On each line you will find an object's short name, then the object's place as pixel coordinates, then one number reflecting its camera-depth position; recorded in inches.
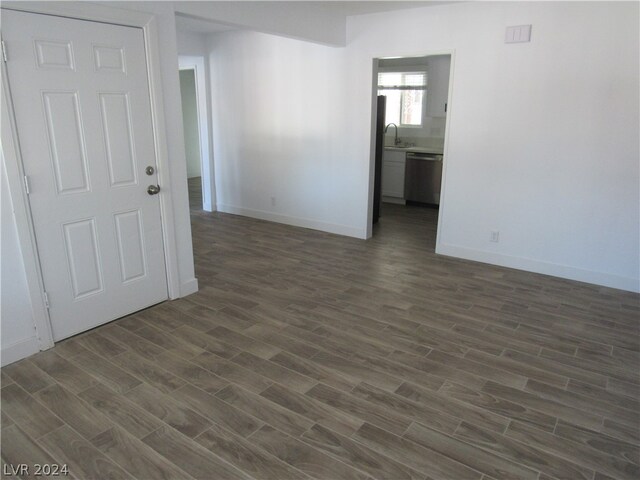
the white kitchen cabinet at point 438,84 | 256.2
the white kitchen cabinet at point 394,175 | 294.5
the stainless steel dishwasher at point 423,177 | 281.3
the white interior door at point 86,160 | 108.3
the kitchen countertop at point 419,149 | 283.0
